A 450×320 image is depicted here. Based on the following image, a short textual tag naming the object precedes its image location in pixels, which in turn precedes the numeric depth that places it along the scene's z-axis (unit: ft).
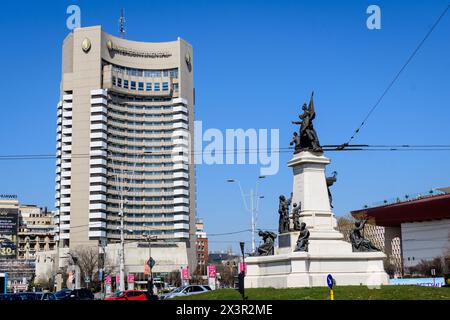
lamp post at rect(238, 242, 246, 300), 80.18
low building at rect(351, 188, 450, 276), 422.41
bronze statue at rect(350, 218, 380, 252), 119.03
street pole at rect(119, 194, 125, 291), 213.25
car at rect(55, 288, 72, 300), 149.31
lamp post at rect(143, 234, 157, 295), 129.02
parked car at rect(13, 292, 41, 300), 134.95
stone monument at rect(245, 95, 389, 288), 111.45
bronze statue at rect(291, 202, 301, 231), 117.70
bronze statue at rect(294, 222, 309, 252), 111.04
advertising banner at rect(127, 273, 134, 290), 330.79
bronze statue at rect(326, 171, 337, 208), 124.36
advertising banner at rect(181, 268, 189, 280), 330.42
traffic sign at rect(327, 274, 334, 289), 76.30
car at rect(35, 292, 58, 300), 136.55
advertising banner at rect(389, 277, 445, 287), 186.15
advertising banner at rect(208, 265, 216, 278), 235.07
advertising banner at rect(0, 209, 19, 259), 494.67
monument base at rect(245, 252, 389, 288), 109.81
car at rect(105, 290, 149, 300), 121.80
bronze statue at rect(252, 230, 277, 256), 124.57
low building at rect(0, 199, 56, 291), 481.87
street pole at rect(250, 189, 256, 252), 207.30
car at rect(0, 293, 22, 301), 114.28
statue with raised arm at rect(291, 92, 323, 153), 122.72
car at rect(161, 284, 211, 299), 140.79
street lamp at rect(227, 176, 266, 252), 207.41
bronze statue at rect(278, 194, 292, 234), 122.45
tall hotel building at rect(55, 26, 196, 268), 503.20
